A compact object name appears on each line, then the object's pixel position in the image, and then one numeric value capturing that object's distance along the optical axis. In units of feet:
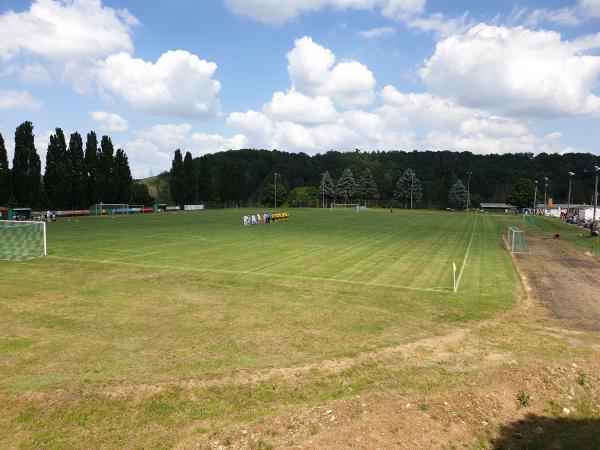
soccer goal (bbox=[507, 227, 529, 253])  104.67
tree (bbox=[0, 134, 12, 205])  218.38
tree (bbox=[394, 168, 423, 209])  468.34
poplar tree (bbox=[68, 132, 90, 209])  251.60
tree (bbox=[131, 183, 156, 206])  353.80
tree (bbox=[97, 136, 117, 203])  271.49
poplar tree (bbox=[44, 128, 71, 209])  242.58
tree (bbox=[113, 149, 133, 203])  288.57
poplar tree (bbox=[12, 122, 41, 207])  226.17
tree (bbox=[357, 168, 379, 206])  490.90
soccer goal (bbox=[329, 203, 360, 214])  456.45
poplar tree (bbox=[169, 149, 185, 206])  344.49
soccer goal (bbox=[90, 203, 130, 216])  252.62
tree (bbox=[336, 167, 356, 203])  491.31
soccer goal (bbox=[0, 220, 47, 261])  87.97
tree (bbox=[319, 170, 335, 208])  495.82
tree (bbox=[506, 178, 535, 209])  422.00
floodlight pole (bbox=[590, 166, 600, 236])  140.59
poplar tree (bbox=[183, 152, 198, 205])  350.02
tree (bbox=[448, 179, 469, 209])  445.37
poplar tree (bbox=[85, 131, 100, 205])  263.70
